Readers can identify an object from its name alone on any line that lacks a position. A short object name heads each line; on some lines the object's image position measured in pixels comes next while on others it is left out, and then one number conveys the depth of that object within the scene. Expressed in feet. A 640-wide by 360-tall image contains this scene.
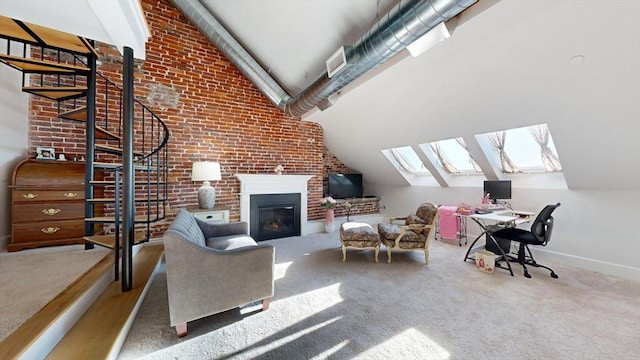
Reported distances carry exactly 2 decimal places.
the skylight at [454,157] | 15.10
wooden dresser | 8.65
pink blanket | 14.03
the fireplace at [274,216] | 14.82
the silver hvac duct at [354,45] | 5.64
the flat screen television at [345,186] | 19.77
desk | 10.29
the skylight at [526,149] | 11.39
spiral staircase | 6.60
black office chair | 9.64
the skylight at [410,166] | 18.12
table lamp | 11.91
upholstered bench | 11.12
